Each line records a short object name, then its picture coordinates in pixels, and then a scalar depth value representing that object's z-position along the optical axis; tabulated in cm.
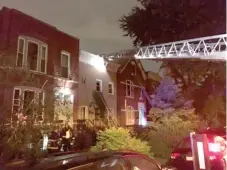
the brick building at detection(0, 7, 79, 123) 524
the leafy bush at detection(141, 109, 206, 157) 959
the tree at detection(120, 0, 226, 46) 1238
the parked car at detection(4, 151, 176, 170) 197
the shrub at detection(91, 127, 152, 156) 675
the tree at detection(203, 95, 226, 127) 1666
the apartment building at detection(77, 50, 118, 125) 1431
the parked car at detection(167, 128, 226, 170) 557
